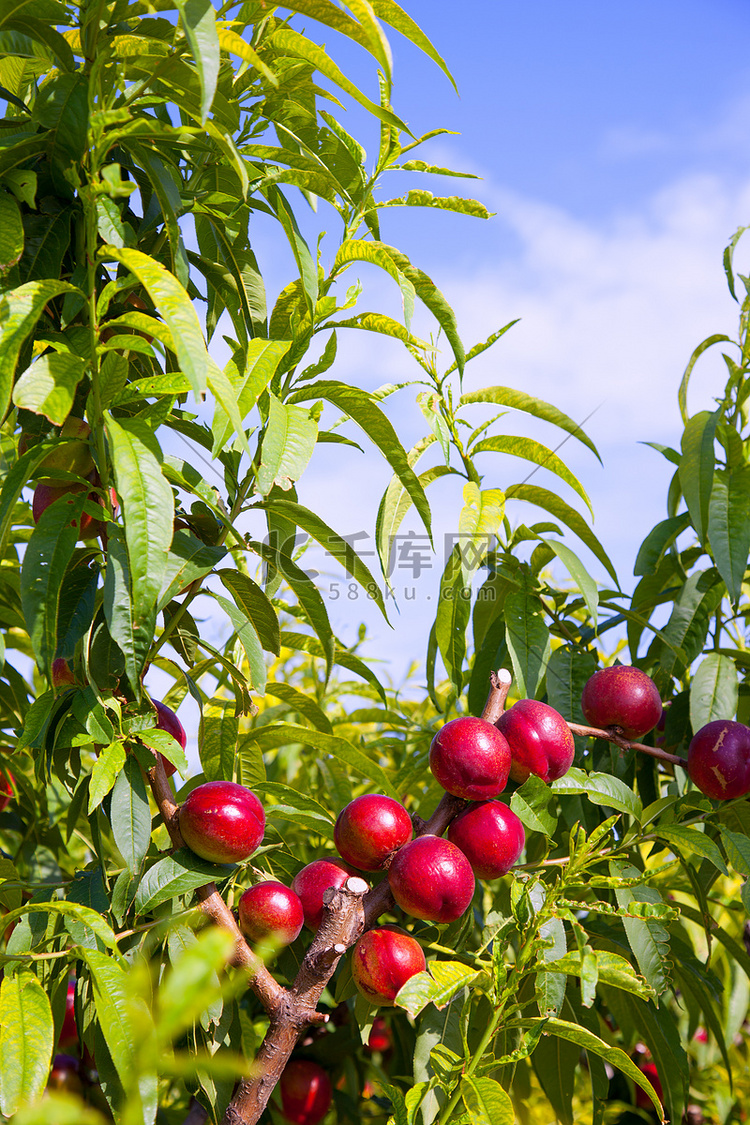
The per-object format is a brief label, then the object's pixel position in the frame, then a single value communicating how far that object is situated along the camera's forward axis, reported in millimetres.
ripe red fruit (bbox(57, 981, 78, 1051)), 1269
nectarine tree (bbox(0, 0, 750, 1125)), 696
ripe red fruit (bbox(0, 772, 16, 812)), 1168
